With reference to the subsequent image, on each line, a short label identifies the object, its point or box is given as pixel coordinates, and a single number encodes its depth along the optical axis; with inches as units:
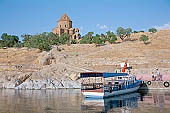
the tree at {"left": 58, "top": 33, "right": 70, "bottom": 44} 3929.9
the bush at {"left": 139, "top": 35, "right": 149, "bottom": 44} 3202.3
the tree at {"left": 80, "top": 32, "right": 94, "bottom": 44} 3821.4
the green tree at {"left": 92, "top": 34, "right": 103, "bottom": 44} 3506.4
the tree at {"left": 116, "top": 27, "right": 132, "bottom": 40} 4318.4
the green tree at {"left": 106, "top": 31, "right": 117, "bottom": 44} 3633.6
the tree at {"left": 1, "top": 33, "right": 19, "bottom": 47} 4216.8
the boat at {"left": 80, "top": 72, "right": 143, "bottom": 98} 1199.6
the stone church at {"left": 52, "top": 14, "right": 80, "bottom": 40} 4971.5
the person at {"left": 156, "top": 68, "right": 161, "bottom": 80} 1681.3
